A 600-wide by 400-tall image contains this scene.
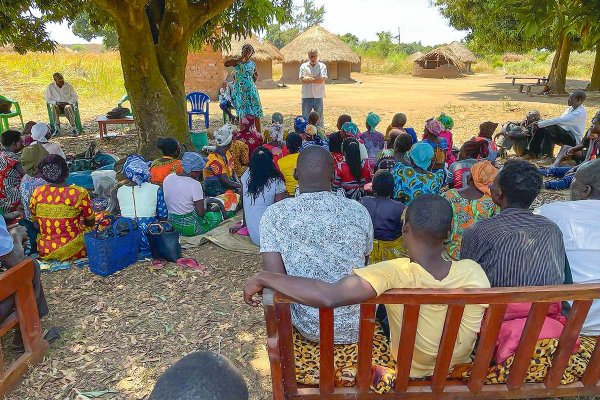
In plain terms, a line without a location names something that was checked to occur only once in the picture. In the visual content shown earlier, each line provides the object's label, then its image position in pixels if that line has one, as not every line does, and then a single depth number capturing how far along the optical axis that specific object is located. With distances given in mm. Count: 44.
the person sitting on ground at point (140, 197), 4555
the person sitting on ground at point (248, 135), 7082
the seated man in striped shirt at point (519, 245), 2412
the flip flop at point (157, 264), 4398
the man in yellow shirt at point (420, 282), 1895
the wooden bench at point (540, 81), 23306
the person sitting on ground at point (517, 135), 8586
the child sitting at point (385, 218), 3895
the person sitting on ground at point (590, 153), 6719
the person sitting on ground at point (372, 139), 7078
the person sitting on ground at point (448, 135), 6676
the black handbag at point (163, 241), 4430
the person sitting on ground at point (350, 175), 5375
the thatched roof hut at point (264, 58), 26391
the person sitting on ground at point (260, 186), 4652
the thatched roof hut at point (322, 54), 28922
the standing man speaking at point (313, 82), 10516
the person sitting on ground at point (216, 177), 6199
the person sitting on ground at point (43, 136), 6438
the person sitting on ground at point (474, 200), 3830
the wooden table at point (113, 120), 10057
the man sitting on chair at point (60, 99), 11453
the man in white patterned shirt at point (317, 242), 2416
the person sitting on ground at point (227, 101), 12500
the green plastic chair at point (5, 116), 10281
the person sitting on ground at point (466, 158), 5242
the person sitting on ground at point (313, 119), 7520
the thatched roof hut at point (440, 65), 32688
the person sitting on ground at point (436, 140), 6207
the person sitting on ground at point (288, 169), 5227
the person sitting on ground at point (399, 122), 6922
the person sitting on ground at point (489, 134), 6496
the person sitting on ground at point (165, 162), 5598
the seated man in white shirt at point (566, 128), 7898
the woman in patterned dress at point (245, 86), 9680
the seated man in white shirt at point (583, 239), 2555
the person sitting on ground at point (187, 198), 4934
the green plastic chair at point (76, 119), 11543
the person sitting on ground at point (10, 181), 5551
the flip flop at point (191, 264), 4473
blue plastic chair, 12336
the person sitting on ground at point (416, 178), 4625
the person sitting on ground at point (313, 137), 6766
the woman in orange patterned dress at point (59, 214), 4180
